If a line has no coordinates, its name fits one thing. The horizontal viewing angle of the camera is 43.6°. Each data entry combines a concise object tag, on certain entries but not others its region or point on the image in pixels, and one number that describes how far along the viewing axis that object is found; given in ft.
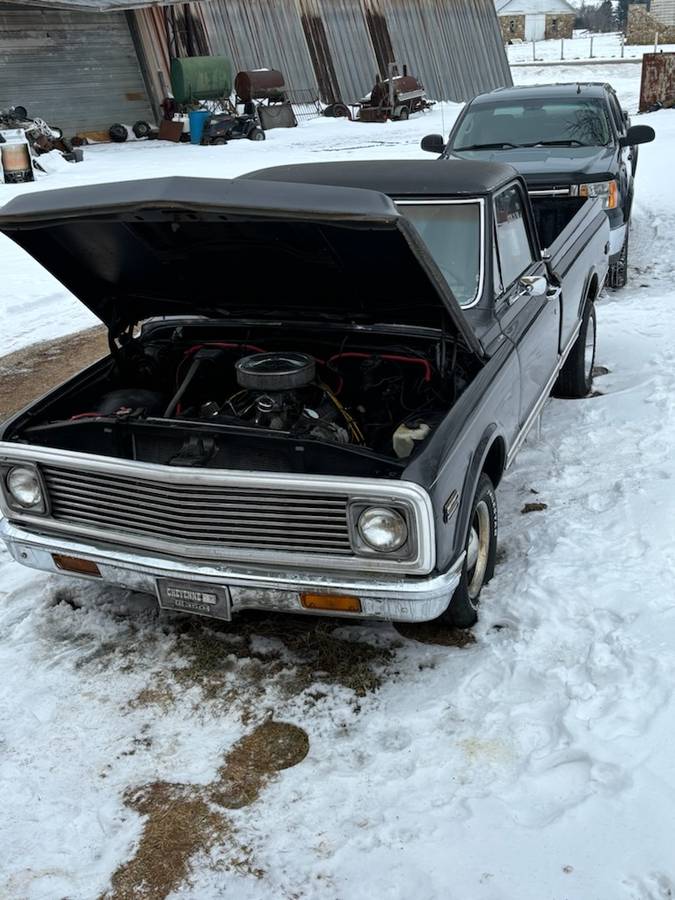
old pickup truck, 9.91
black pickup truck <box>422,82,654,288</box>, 24.91
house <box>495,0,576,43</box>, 230.07
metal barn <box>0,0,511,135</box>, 66.85
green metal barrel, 69.56
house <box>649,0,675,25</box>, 209.69
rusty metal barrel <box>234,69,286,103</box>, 73.36
